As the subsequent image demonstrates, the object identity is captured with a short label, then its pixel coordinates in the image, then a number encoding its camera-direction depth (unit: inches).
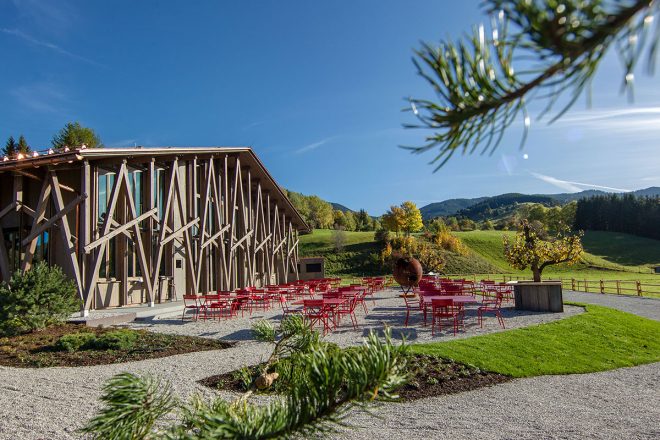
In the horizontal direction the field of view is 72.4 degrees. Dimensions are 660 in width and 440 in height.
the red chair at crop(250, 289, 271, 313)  634.0
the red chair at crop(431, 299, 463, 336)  459.8
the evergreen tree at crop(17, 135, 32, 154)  2289.6
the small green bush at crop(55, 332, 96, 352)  400.5
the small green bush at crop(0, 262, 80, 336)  462.0
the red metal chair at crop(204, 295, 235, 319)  611.2
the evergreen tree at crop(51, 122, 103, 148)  2286.5
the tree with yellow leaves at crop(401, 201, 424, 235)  2461.9
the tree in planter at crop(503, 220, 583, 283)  884.0
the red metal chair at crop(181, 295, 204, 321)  627.6
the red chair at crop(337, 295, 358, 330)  528.9
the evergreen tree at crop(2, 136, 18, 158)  2285.2
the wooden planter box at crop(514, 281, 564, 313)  641.6
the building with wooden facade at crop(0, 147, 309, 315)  619.8
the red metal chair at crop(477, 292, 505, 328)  530.4
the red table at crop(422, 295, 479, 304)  492.2
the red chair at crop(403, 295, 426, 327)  768.0
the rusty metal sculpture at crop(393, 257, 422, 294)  948.6
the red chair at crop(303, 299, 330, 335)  477.7
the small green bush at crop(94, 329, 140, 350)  403.2
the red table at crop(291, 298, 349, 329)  478.9
